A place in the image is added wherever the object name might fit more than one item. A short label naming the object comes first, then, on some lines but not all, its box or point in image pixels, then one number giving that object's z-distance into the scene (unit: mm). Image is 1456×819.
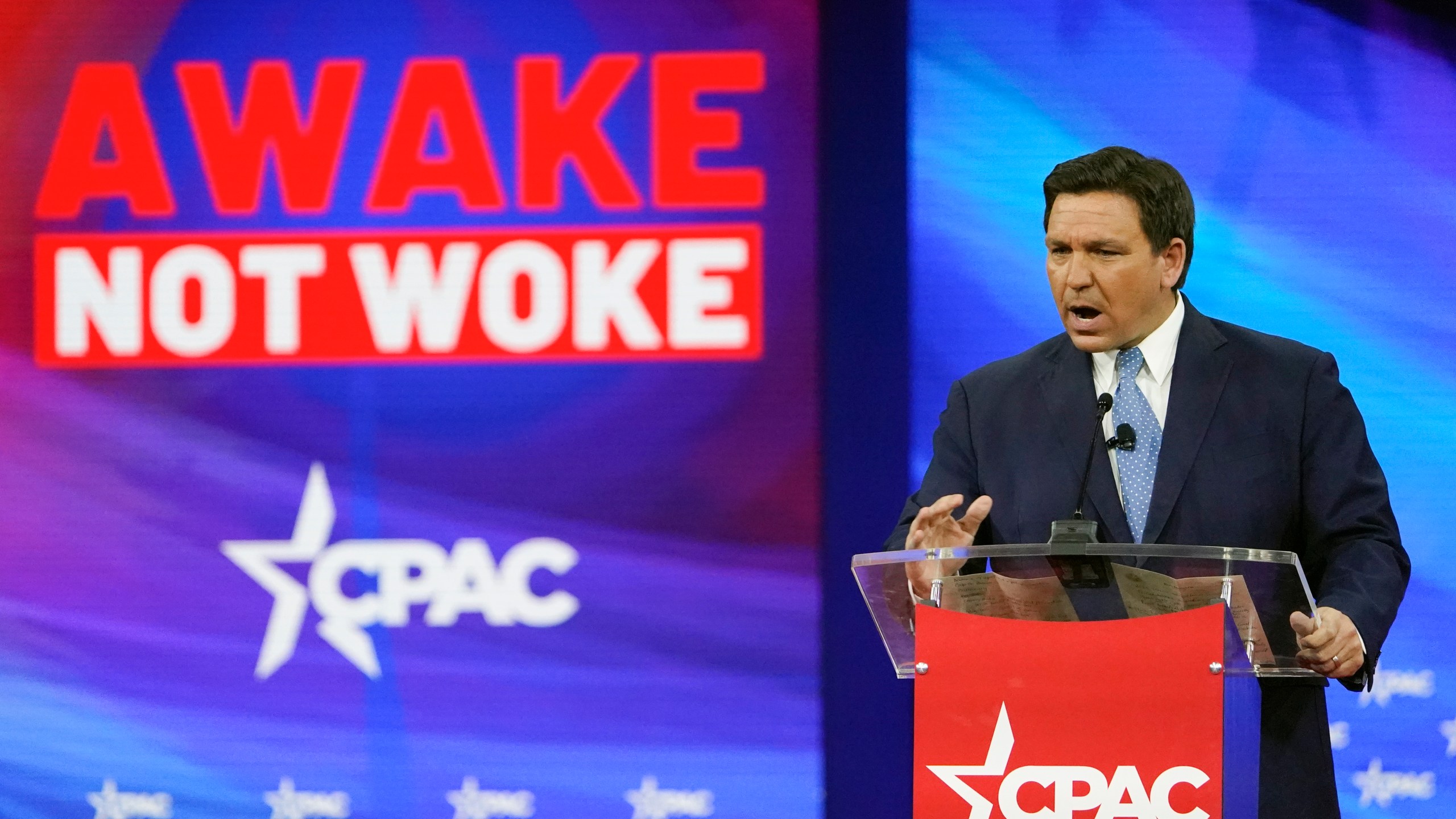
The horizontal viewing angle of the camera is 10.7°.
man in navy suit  8029
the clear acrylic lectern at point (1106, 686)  7687
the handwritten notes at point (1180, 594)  7722
